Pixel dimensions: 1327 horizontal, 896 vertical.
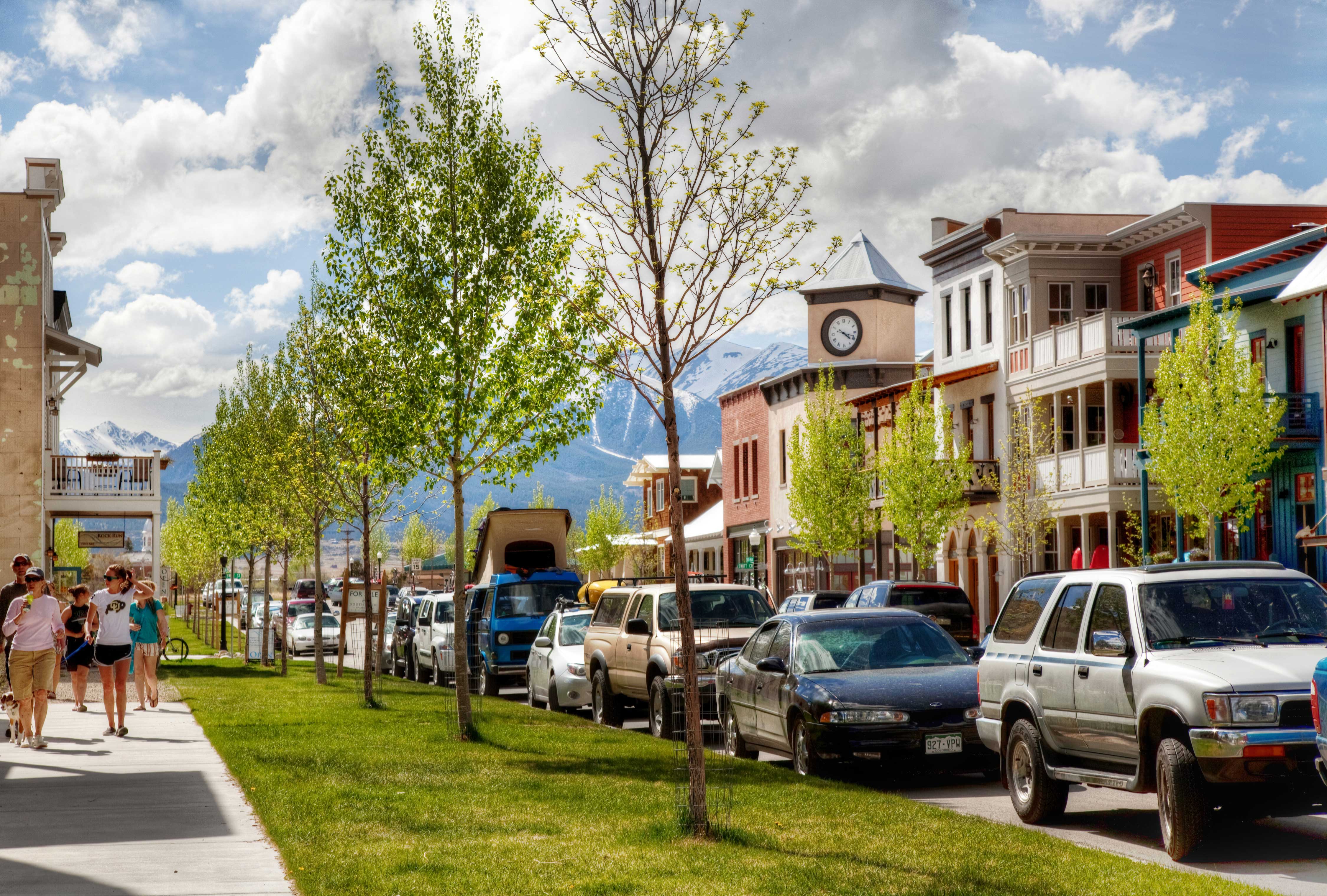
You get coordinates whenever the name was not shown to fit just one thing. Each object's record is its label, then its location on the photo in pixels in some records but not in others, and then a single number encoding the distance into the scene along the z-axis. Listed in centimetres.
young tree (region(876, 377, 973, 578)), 3991
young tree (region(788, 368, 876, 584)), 4509
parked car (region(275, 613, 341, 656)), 5141
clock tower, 5650
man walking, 1645
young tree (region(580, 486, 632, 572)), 8631
